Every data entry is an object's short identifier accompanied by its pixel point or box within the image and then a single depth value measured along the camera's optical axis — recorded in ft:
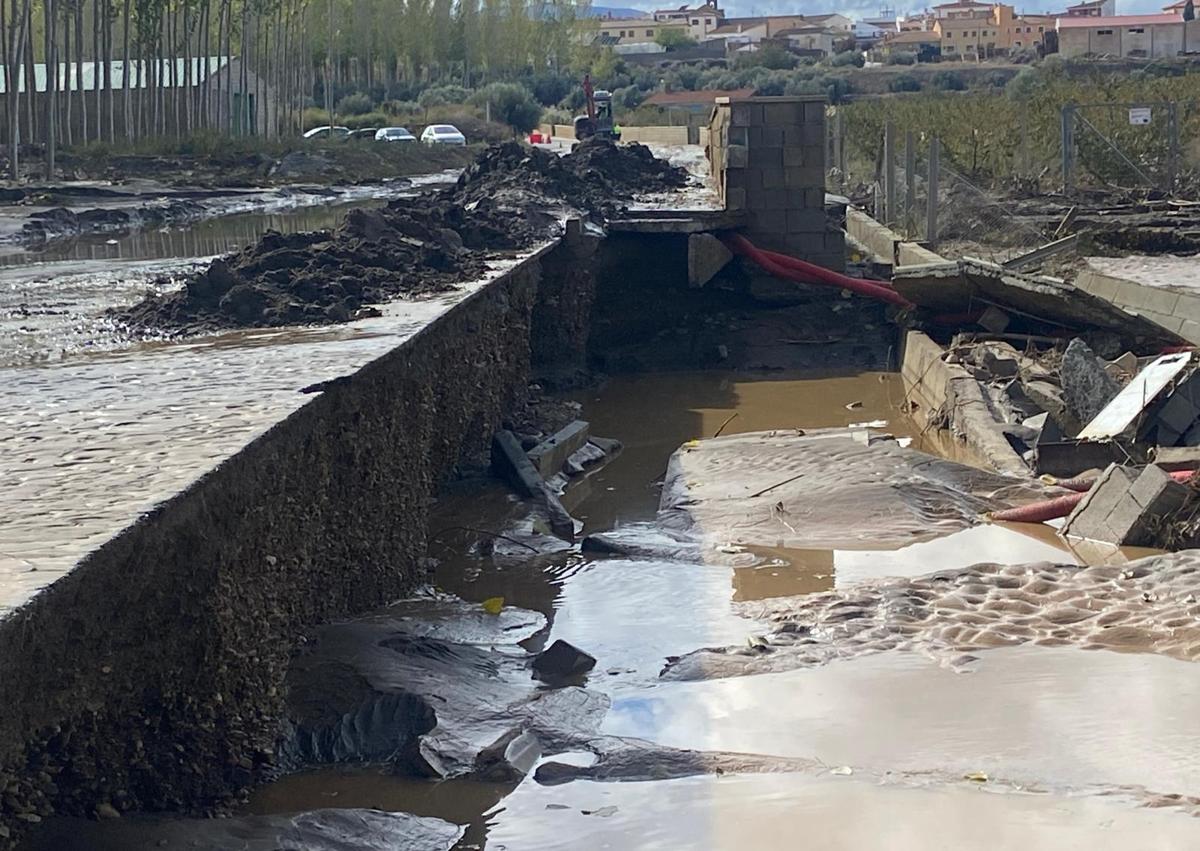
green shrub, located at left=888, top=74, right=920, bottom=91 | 299.58
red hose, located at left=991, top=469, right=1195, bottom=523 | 30.25
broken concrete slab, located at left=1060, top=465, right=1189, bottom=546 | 27.84
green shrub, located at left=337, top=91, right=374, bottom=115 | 297.33
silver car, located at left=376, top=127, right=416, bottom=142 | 217.56
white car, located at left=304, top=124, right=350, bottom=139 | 231.44
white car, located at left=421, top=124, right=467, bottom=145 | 216.33
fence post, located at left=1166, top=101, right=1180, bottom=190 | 78.28
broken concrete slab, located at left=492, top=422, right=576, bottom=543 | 33.12
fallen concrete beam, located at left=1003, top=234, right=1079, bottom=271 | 53.83
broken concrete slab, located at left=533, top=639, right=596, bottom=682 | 22.79
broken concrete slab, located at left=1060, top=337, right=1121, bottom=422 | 36.55
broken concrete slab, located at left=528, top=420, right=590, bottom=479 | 37.65
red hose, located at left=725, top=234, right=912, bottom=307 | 57.16
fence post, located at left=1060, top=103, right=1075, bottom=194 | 78.38
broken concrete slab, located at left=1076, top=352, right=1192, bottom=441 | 33.78
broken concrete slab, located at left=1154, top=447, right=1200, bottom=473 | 30.99
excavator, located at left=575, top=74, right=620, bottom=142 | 154.00
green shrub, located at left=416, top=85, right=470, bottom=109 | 295.89
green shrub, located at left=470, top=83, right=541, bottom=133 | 273.54
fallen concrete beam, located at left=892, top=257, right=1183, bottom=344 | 44.50
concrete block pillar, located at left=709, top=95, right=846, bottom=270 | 59.21
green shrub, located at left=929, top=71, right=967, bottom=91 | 294.05
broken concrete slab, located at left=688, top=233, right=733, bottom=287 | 58.70
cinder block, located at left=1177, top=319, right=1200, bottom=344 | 41.91
